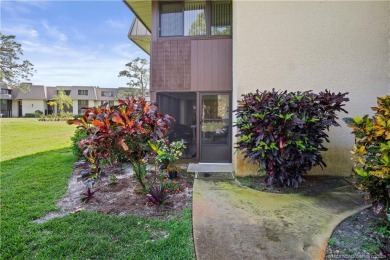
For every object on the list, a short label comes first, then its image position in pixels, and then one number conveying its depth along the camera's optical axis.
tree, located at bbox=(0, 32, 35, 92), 18.42
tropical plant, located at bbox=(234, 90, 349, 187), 4.38
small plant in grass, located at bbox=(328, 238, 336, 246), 2.71
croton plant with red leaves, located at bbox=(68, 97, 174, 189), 3.60
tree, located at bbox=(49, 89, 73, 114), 38.69
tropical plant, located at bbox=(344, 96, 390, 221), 2.85
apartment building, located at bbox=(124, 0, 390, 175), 5.37
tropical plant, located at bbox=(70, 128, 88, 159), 7.28
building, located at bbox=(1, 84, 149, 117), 41.94
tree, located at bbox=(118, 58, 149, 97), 23.02
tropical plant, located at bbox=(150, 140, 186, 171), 5.73
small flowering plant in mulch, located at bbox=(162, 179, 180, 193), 4.62
